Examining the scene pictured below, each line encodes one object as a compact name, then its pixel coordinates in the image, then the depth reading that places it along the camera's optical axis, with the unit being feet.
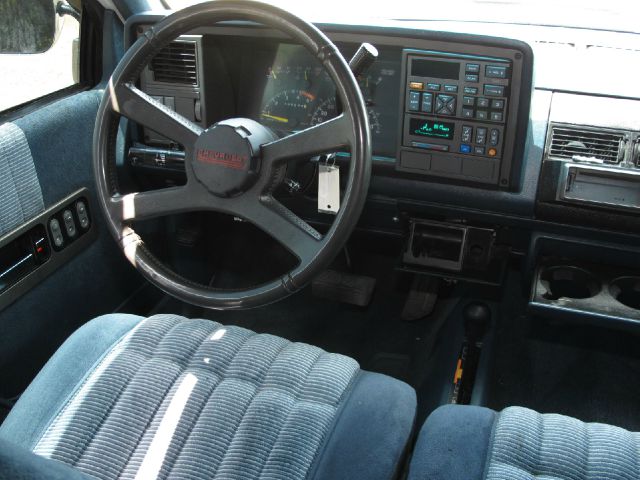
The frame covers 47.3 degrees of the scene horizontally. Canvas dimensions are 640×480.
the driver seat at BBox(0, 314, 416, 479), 4.08
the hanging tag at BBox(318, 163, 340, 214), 6.03
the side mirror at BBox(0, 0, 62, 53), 6.69
